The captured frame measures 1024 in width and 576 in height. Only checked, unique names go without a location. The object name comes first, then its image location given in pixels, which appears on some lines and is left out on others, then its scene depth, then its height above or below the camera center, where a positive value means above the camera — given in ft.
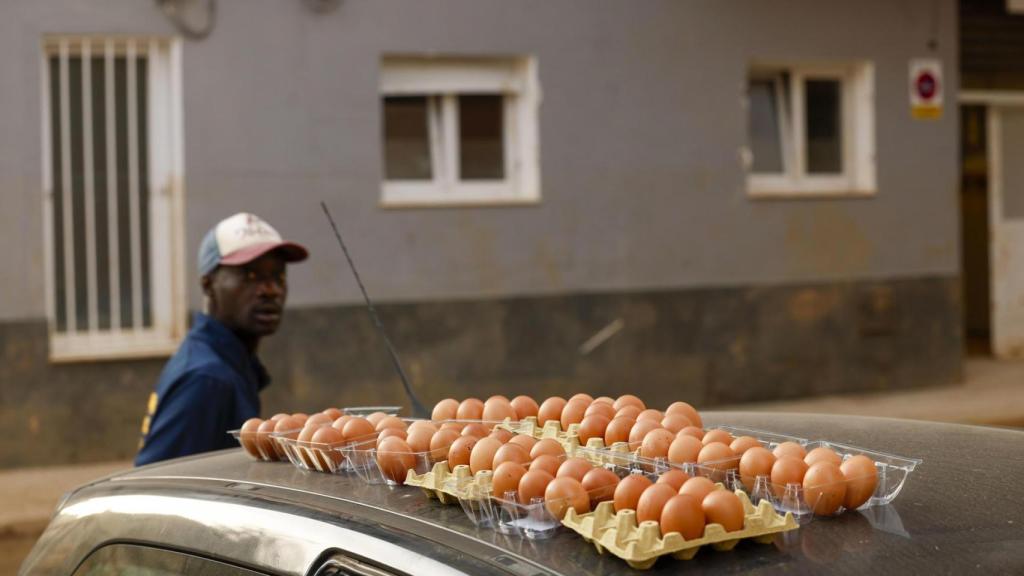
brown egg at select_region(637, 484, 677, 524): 6.42 -1.15
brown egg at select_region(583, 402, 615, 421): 8.86 -1.00
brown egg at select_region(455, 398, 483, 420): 9.68 -1.07
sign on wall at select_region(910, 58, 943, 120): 41.65 +4.68
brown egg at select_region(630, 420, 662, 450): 8.15 -1.05
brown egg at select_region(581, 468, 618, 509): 6.93 -1.15
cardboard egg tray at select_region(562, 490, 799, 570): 6.19 -1.28
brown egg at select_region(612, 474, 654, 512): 6.60 -1.13
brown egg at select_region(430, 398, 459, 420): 9.64 -1.07
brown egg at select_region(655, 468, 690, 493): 6.77 -1.11
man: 13.03 -0.86
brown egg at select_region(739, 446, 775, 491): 7.22 -1.11
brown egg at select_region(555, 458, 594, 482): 7.07 -1.09
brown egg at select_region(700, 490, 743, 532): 6.40 -1.19
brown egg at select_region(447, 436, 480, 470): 7.85 -1.10
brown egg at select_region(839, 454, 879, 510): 7.02 -1.17
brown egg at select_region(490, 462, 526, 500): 7.06 -1.14
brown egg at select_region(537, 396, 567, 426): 9.45 -1.06
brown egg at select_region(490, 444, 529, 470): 7.41 -1.06
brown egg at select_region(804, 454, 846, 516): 6.93 -1.19
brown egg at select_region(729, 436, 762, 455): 7.54 -1.06
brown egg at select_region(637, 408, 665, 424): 8.48 -1.00
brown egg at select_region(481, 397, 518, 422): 9.57 -1.07
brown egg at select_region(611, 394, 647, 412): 9.20 -0.99
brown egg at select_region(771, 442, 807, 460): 7.36 -1.07
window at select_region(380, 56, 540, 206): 36.73 +3.34
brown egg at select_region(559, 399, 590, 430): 9.13 -1.04
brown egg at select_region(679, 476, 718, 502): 6.49 -1.11
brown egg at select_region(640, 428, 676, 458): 7.80 -1.08
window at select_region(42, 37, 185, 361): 33.71 +1.66
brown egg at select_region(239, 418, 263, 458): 9.70 -1.22
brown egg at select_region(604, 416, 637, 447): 8.39 -1.07
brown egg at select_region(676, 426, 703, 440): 7.95 -1.03
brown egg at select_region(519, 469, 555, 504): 6.96 -1.16
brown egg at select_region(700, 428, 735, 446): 7.74 -1.03
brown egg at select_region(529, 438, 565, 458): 7.62 -1.06
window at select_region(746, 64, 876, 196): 41.11 +3.50
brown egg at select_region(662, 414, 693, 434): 8.34 -1.03
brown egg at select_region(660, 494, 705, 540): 6.28 -1.20
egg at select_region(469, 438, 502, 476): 7.59 -1.09
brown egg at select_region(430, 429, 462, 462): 8.14 -1.09
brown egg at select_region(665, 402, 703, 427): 8.78 -1.01
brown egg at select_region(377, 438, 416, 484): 8.14 -1.17
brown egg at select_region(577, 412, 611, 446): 8.62 -1.07
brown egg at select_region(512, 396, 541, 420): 9.68 -1.06
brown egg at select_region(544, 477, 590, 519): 6.81 -1.19
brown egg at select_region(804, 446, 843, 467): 7.17 -1.08
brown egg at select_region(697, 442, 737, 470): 7.41 -1.10
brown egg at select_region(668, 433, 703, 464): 7.61 -1.08
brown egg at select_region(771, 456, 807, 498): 7.04 -1.13
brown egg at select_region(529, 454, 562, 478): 7.20 -1.08
